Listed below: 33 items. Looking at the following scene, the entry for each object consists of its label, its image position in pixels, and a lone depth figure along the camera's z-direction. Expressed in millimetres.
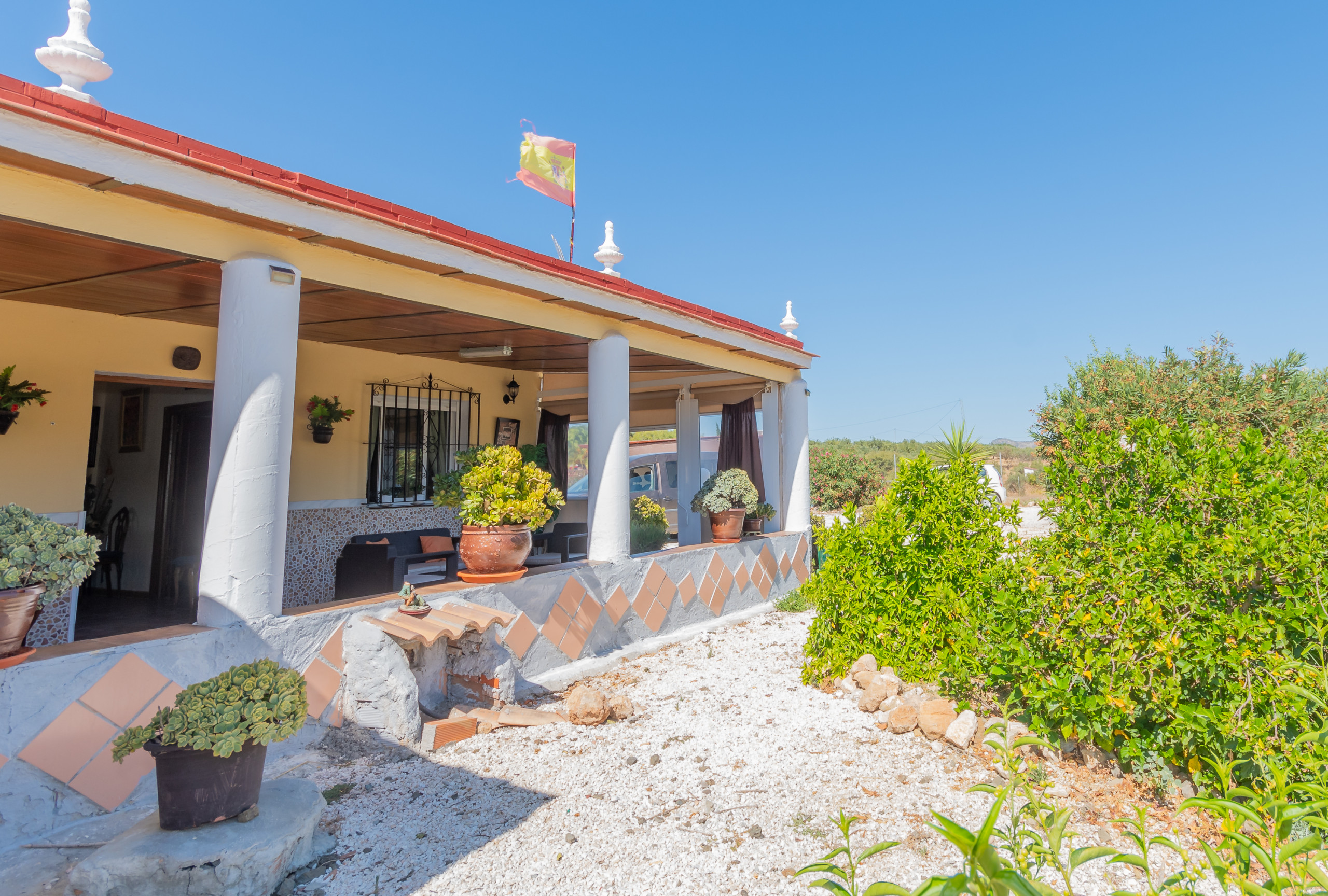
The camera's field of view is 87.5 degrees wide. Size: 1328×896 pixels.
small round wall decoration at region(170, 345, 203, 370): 5664
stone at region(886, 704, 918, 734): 3977
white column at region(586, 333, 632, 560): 5621
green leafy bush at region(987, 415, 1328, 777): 2816
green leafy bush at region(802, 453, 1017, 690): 4363
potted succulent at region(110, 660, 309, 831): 2436
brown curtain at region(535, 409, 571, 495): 9445
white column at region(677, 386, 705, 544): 9422
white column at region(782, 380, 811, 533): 8312
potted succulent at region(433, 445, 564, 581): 4676
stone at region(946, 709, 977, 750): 3709
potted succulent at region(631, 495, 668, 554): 9148
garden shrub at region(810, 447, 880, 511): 18078
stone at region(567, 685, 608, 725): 4137
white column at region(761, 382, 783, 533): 8492
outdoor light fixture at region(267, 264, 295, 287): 3518
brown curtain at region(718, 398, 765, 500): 9695
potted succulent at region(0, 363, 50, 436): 4531
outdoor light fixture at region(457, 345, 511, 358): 6809
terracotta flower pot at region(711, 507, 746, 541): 7371
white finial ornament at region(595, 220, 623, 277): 6227
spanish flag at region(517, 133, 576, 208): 6375
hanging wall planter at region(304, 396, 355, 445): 6582
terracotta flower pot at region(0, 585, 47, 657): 2633
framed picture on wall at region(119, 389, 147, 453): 6832
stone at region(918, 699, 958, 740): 3869
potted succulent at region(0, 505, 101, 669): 2621
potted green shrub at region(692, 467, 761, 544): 7391
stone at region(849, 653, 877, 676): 4594
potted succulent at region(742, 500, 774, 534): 8031
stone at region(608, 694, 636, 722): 4281
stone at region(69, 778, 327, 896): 2275
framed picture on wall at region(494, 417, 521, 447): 8500
